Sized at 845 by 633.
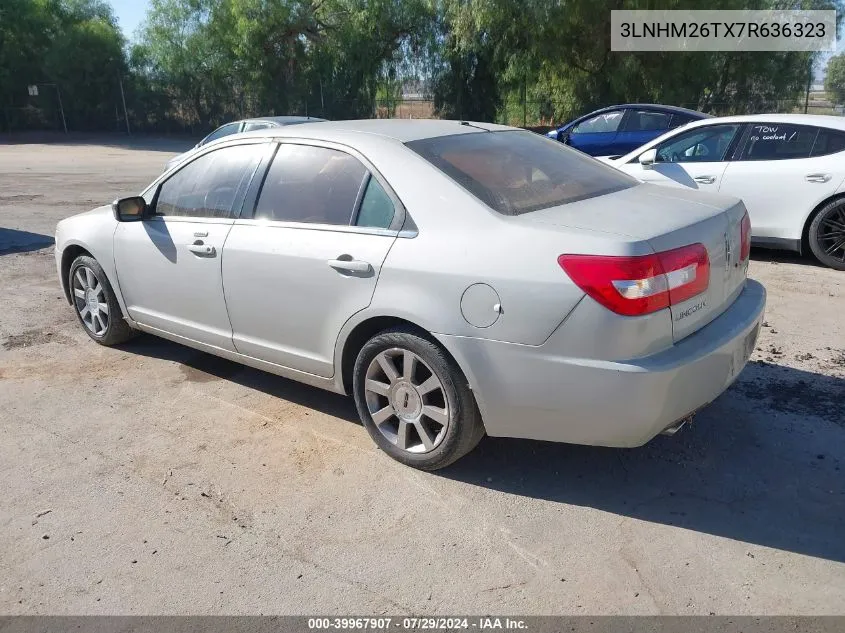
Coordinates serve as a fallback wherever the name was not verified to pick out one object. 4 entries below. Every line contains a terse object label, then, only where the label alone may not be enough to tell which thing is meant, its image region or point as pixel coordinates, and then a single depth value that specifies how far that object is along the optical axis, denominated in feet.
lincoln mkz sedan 9.77
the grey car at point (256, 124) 44.39
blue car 40.27
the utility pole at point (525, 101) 87.71
